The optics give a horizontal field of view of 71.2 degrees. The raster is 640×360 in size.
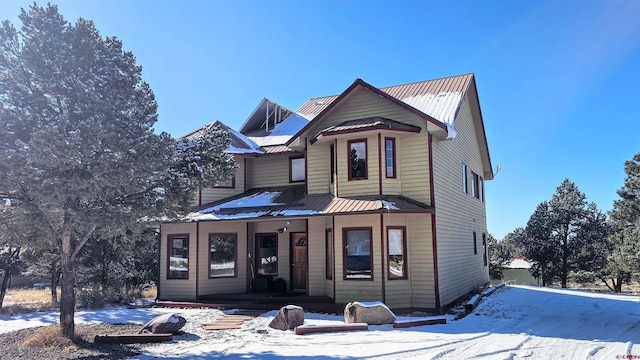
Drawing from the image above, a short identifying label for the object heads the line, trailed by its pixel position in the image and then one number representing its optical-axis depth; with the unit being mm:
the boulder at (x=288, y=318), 10219
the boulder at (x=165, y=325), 9500
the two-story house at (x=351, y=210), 12789
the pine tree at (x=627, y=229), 28609
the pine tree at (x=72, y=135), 7770
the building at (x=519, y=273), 37562
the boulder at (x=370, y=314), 10508
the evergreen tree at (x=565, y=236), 33062
